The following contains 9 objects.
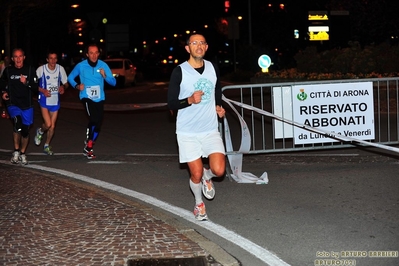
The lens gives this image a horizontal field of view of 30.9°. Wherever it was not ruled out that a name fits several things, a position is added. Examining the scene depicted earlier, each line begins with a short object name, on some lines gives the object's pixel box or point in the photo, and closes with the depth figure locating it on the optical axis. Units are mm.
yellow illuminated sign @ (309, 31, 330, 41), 31562
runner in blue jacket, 11812
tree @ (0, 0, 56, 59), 30125
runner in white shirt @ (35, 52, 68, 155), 12297
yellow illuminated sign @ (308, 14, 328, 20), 31000
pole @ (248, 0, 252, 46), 36756
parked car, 38406
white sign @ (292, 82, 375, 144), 11312
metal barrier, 11234
